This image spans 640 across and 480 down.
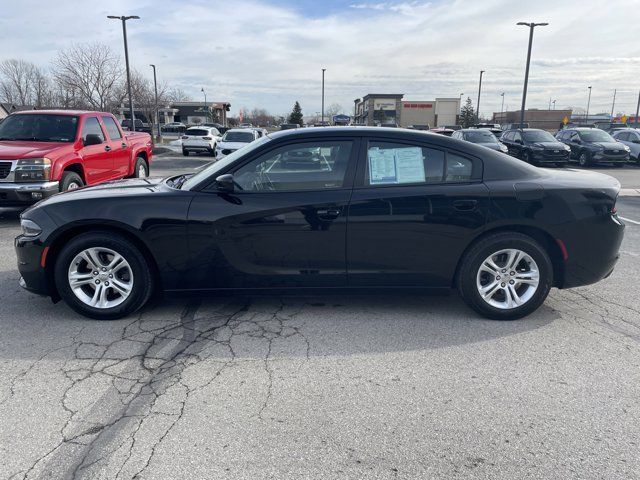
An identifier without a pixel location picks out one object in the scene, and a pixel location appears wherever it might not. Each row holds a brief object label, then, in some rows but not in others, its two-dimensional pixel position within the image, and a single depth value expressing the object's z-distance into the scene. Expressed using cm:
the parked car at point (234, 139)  1839
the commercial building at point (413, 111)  8131
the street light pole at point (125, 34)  2305
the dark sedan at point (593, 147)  2020
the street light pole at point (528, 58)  2603
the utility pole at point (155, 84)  3984
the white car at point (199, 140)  2450
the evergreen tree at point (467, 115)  7344
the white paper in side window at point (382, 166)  405
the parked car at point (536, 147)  1970
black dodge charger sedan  396
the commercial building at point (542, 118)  8031
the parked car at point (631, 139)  2158
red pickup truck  761
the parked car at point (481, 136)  1894
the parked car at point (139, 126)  3281
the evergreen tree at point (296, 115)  8156
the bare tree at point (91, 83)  2961
